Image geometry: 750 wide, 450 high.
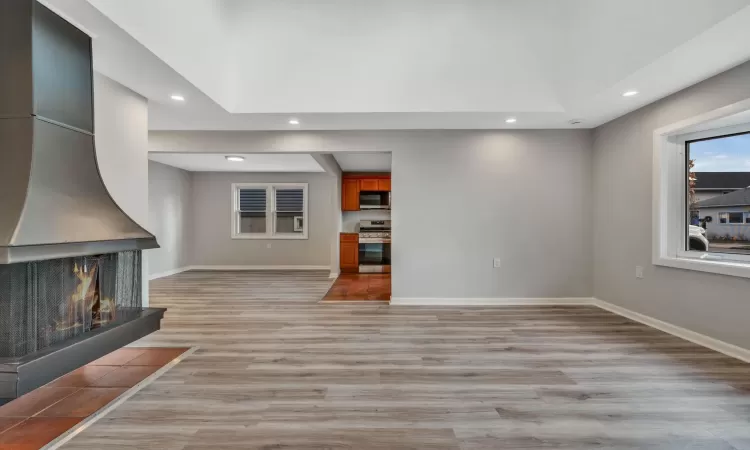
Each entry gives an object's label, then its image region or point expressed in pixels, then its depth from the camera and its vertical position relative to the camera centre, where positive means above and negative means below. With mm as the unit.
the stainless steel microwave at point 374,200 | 7703 +541
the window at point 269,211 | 8109 +314
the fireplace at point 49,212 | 1668 +66
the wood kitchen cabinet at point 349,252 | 7527 -599
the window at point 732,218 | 2941 +59
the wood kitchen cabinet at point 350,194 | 7672 +668
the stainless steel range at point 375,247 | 7484 -492
